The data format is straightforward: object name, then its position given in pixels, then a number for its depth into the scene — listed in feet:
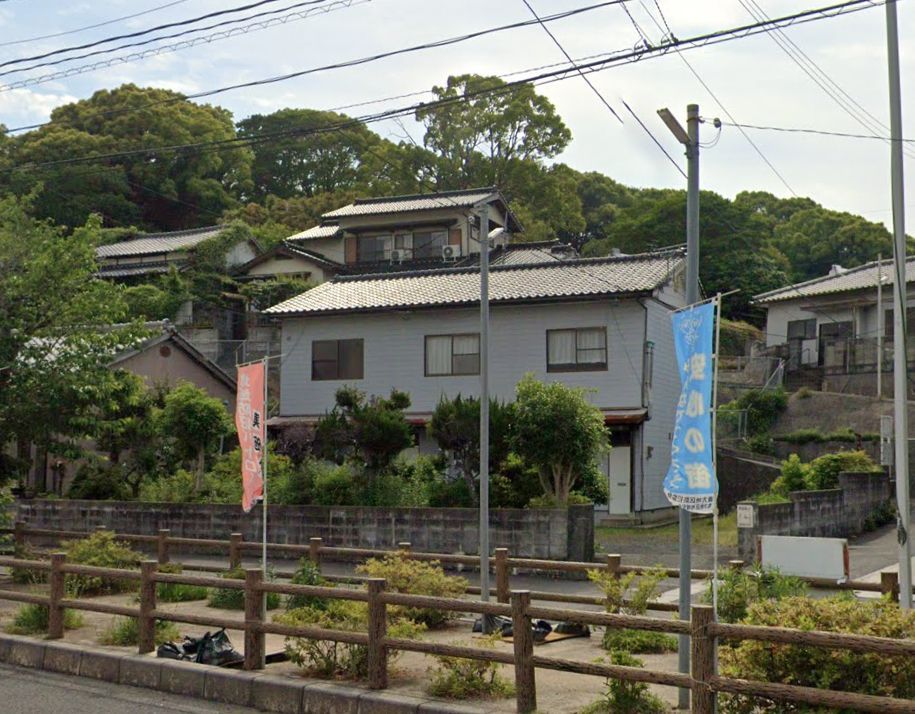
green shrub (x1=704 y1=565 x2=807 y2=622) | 34.96
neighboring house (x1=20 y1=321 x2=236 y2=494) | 100.22
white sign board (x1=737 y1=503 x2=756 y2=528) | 58.67
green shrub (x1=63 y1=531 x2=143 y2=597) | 47.98
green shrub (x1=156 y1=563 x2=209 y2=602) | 47.91
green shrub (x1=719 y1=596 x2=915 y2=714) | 21.44
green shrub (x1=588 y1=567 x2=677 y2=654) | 35.12
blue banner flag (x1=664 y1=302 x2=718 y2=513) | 24.75
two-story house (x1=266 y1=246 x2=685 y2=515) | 86.99
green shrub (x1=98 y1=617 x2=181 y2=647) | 35.40
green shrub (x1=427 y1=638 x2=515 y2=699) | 27.78
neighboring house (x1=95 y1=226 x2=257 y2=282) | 145.38
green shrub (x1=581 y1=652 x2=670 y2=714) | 25.22
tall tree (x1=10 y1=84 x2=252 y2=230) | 159.12
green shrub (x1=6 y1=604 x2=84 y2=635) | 37.83
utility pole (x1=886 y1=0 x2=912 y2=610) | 37.14
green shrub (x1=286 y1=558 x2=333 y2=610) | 41.02
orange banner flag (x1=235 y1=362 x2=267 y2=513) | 39.19
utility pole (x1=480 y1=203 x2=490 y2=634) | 40.52
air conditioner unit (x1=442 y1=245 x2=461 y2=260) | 131.03
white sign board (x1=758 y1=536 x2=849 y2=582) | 47.16
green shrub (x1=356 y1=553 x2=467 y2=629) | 38.01
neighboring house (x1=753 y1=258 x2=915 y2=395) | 114.11
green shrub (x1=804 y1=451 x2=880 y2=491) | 78.23
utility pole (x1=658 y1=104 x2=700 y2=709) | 27.30
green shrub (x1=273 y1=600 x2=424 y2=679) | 30.14
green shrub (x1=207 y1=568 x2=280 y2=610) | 46.16
